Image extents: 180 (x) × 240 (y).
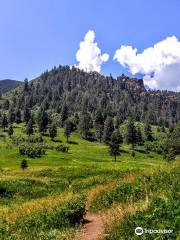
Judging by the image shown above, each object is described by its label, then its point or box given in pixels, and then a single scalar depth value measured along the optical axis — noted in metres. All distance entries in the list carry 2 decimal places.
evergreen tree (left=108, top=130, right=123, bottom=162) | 102.65
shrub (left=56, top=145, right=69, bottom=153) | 107.44
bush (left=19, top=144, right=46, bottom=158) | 97.52
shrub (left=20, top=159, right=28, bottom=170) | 59.83
